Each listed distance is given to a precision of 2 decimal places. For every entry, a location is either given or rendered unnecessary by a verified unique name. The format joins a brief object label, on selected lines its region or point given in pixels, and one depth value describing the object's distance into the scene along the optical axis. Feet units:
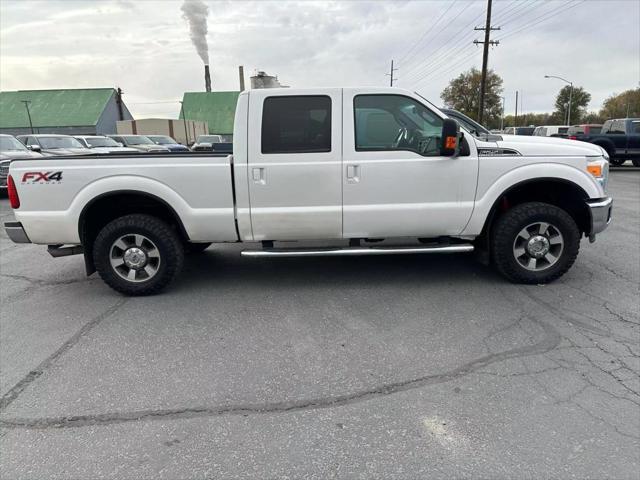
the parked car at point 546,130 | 99.17
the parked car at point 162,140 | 79.61
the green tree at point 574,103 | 245.63
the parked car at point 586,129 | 64.57
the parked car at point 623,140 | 55.72
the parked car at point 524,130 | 102.28
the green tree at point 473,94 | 216.13
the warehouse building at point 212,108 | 179.93
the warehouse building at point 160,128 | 156.56
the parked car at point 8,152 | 38.70
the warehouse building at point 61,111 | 169.17
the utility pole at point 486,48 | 91.71
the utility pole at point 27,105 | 161.99
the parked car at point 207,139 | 92.89
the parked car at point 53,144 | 47.66
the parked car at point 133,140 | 74.38
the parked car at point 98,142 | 61.15
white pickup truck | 14.20
